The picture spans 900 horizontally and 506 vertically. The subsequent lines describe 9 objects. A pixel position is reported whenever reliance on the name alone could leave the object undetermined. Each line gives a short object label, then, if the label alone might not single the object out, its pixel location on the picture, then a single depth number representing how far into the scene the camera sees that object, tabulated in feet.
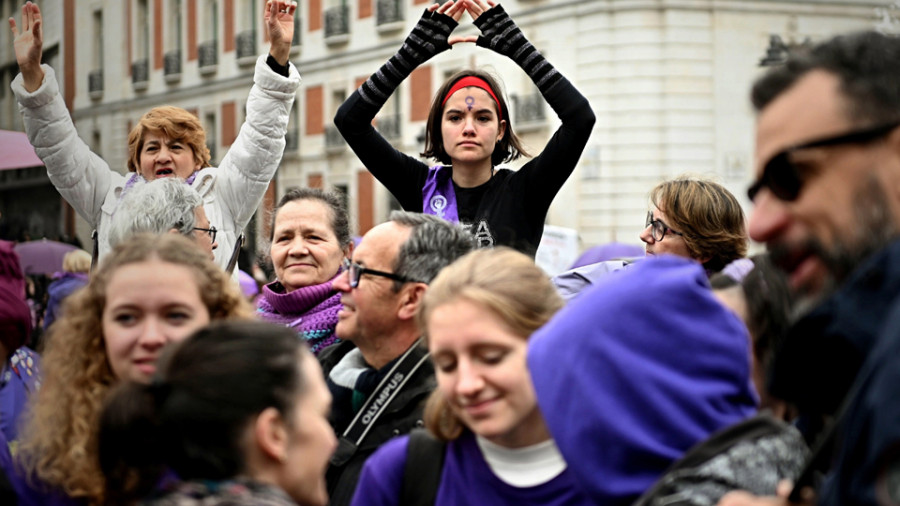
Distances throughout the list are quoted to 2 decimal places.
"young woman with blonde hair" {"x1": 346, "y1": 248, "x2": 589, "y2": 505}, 8.96
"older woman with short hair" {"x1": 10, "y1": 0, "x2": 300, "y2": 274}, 16.15
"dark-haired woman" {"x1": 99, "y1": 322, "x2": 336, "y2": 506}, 7.18
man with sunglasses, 5.37
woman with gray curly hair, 13.35
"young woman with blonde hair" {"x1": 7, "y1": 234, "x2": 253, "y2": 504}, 9.24
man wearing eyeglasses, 11.51
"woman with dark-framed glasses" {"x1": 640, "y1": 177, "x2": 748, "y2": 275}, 15.78
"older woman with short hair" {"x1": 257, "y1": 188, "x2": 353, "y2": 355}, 14.48
